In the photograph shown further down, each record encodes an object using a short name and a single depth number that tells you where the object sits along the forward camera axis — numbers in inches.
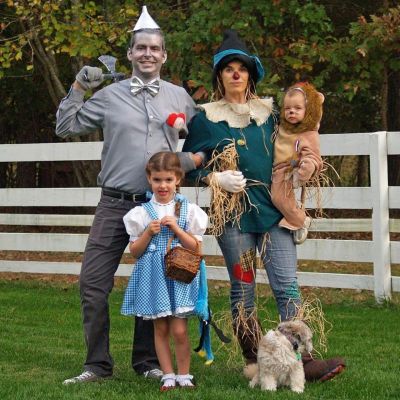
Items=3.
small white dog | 211.6
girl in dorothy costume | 214.5
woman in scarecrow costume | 218.5
